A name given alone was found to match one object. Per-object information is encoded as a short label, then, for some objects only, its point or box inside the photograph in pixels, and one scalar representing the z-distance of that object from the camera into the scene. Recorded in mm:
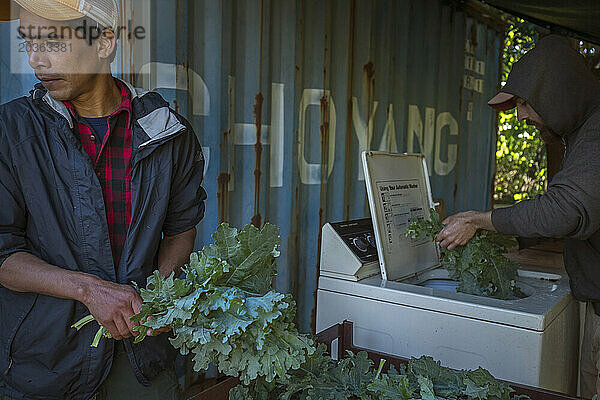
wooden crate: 1683
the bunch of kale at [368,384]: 1658
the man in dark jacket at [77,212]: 1718
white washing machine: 2264
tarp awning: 4719
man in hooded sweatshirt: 2236
